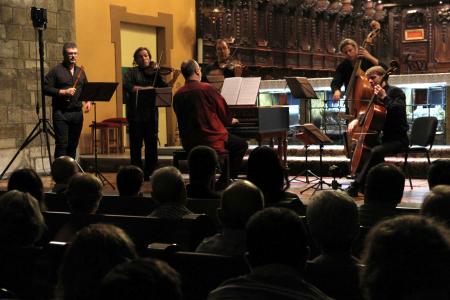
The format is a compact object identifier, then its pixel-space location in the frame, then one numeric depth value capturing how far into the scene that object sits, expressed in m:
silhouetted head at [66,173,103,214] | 3.91
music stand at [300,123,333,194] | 7.29
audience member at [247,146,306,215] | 4.11
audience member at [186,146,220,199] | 4.59
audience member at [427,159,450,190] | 4.05
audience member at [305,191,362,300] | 2.53
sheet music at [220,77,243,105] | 7.78
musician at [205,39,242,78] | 8.33
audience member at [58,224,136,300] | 1.79
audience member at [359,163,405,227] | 3.61
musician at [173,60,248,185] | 7.06
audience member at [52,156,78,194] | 5.08
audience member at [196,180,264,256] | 3.12
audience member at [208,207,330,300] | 1.99
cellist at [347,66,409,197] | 6.80
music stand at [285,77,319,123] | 7.70
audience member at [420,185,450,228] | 2.97
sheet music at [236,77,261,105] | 7.70
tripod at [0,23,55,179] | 8.24
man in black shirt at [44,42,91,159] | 8.16
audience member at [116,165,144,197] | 4.77
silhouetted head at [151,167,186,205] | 3.88
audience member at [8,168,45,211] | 4.23
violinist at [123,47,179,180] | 8.23
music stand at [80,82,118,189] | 7.66
